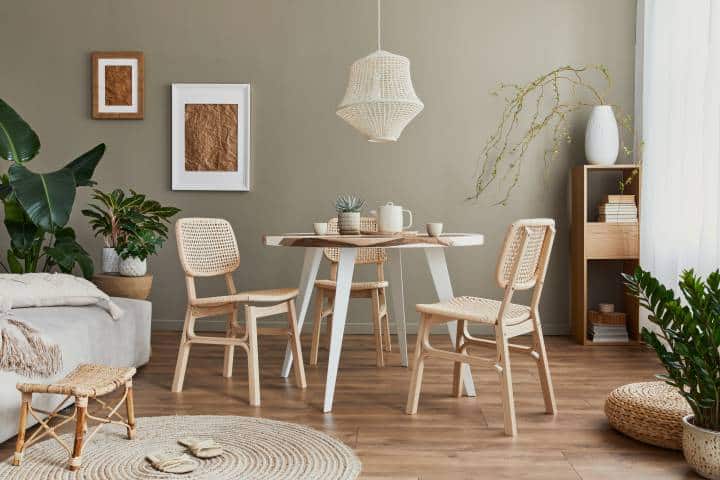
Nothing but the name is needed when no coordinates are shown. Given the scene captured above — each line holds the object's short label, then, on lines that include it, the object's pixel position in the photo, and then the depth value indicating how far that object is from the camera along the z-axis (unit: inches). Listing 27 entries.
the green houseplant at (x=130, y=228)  158.4
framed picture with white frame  182.2
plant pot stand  156.6
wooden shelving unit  165.3
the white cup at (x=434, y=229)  112.9
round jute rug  80.7
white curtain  133.0
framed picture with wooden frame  183.0
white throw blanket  93.2
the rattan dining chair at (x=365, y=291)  143.2
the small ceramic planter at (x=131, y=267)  158.2
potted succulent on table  123.0
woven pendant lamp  124.1
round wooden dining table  106.5
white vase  167.8
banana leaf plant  135.6
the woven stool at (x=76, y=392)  80.1
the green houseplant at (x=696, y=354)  78.4
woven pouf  89.6
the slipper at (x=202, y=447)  86.7
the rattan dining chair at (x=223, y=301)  115.1
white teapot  123.6
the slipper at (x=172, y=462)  81.4
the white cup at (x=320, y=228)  125.9
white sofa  91.1
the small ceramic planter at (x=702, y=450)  78.3
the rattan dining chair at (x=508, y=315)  97.7
